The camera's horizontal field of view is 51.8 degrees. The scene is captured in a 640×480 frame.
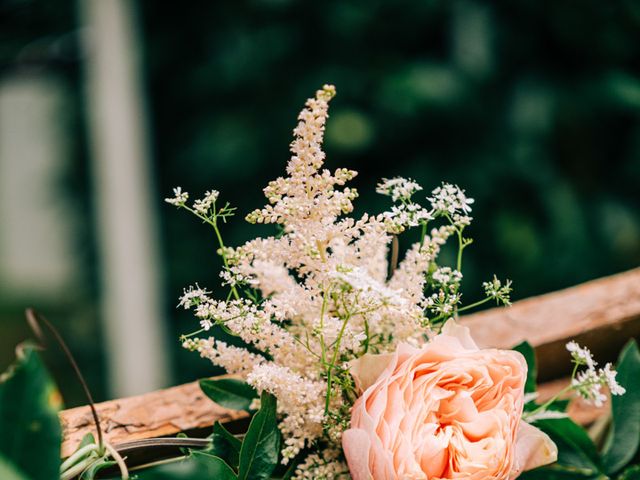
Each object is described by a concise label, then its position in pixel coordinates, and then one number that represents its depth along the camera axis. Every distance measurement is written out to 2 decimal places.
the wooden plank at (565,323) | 0.57
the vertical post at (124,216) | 1.66
